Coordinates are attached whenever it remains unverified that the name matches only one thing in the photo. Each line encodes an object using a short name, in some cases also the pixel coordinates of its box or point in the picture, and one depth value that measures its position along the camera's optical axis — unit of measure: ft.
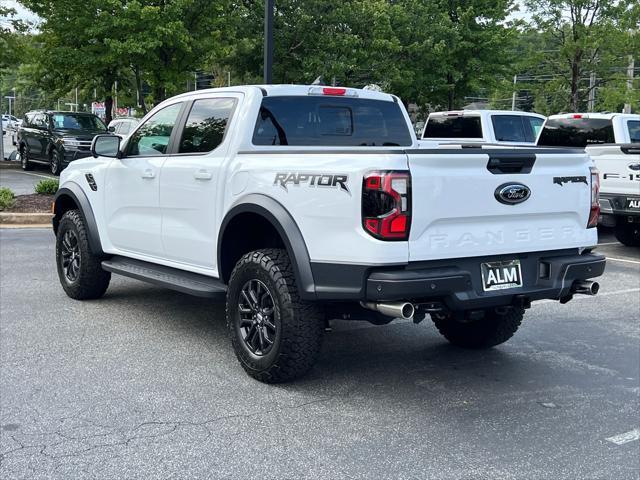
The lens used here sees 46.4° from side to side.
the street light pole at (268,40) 41.65
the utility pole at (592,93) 87.37
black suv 66.33
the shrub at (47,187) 46.62
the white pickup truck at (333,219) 13.41
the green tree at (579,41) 77.97
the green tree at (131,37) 63.21
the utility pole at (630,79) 83.59
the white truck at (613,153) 33.65
